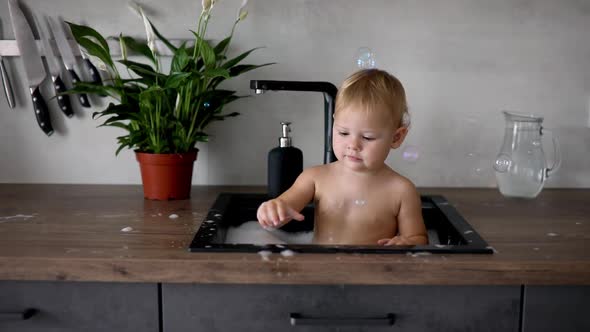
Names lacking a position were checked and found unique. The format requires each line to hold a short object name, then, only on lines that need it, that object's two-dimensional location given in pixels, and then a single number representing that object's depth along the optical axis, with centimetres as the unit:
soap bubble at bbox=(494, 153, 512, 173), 142
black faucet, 124
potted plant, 129
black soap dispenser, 130
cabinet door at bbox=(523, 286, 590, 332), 95
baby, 109
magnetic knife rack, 146
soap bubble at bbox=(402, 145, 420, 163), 152
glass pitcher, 140
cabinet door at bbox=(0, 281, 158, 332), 94
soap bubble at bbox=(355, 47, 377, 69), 134
